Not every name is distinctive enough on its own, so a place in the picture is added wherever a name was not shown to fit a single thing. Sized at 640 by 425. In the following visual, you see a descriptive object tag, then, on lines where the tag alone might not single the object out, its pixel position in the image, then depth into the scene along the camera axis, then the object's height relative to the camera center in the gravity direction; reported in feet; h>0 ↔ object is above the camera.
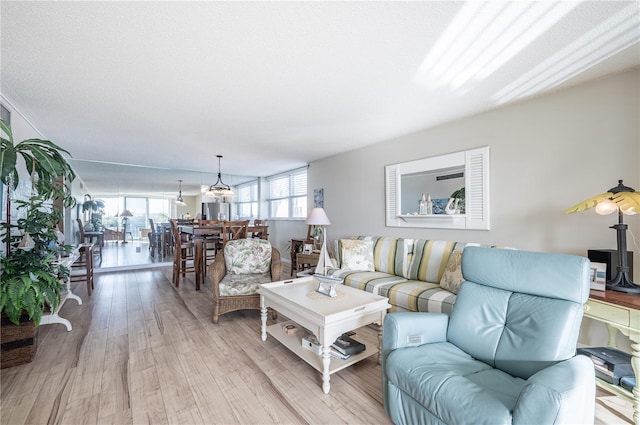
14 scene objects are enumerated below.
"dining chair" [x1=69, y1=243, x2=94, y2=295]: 12.82 -2.84
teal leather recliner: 3.40 -2.32
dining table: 13.85 -1.22
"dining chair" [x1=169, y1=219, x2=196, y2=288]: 14.40 -2.34
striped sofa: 8.07 -2.40
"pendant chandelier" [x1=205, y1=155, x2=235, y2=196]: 18.37 +1.67
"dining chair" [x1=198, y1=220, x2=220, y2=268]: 15.11 -1.41
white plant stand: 8.51 -3.25
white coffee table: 5.83 -2.46
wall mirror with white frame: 9.70 +0.91
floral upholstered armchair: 9.40 -2.34
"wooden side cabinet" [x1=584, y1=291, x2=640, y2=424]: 4.90 -2.17
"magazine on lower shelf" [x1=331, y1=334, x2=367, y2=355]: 6.58 -3.41
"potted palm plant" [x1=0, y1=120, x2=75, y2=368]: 5.93 -1.17
